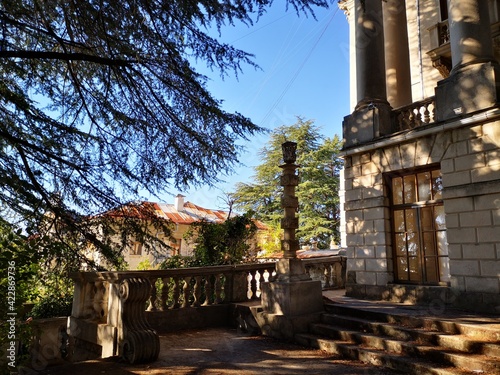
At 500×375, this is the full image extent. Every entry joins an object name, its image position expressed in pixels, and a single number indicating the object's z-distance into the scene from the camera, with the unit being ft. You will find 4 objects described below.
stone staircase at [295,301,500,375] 14.67
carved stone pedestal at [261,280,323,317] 22.06
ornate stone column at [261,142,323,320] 22.18
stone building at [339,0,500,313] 22.58
